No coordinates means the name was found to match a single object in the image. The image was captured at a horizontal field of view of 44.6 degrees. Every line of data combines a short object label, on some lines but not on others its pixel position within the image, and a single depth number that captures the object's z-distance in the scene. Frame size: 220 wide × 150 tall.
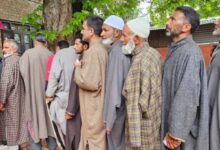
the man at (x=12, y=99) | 4.29
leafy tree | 5.55
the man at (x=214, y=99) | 2.50
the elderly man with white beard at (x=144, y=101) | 2.67
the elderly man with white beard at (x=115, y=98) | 2.93
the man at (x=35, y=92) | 4.34
